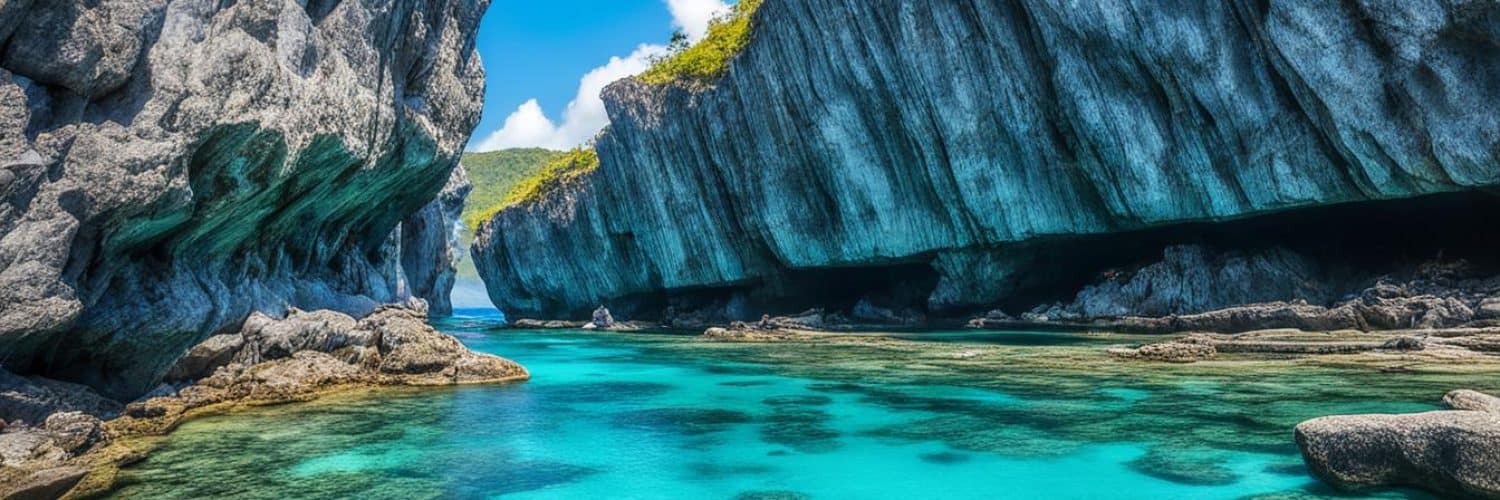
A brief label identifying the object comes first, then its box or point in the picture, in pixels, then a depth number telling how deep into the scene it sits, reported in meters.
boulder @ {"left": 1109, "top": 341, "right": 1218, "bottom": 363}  20.09
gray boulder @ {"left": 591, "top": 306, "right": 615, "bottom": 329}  52.22
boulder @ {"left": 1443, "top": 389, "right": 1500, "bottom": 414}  10.03
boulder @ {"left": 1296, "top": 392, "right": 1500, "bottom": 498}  7.48
